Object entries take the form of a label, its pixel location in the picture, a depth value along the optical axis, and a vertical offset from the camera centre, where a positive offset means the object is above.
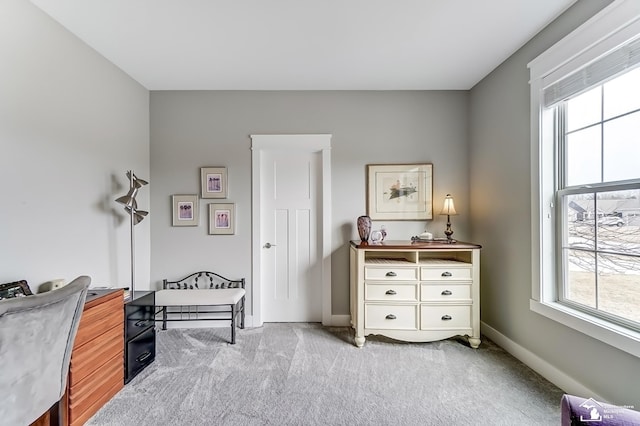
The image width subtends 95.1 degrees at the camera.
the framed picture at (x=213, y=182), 3.21 +0.33
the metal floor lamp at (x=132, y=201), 2.51 +0.10
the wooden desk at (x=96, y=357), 1.69 -0.92
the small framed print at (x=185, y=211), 3.22 +0.01
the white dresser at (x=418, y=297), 2.66 -0.79
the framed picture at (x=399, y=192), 3.25 +0.21
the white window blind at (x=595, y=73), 1.59 +0.84
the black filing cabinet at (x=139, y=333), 2.17 -0.95
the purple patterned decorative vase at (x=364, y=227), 2.99 -0.16
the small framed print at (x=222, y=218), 3.22 -0.07
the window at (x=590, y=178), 1.64 +0.21
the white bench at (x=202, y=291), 2.96 -0.82
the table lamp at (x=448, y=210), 3.03 +0.01
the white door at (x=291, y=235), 3.32 -0.27
